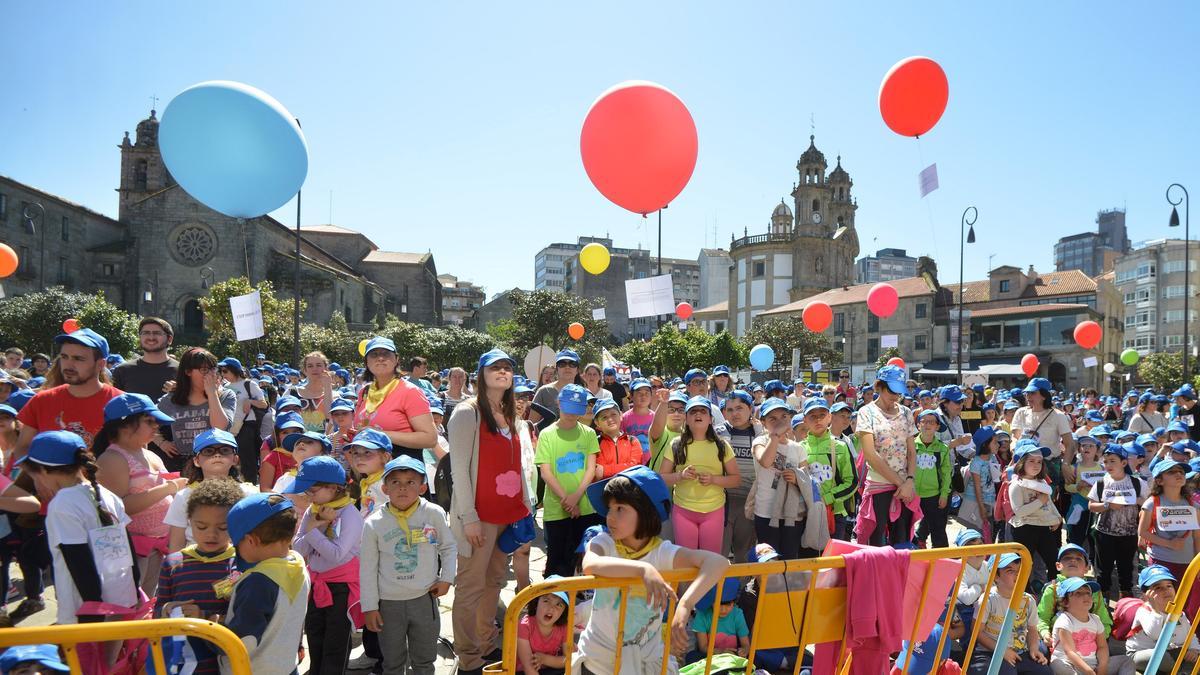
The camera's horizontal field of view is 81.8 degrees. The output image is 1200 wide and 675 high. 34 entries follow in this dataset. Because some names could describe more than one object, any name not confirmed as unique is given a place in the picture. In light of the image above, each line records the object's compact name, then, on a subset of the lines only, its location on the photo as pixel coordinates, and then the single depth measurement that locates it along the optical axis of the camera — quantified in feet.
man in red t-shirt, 13.01
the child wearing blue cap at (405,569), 11.77
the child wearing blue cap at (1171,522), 17.48
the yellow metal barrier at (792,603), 8.46
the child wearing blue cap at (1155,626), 15.14
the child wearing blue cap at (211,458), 13.20
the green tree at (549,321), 147.13
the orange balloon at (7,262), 40.14
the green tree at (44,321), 102.53
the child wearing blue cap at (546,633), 13.29
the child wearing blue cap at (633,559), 9.02
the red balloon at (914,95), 25.34
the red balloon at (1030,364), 62.34
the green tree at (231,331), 98.32
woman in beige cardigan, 13.37
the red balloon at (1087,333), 54.49
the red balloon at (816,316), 56.85
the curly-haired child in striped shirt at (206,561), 9.68
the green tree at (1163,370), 128.88
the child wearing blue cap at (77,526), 9.62
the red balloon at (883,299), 51.47
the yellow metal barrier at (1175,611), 10.29
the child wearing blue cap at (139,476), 11.50
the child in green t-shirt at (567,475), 16.11
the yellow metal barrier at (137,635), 6.16
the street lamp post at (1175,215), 76.47
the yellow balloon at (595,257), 42.68
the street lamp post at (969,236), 70.54
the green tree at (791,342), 154.40
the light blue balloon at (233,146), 19.49
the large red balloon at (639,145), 22.00
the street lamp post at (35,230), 139.23
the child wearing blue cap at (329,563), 12.13
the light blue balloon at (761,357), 58.85
